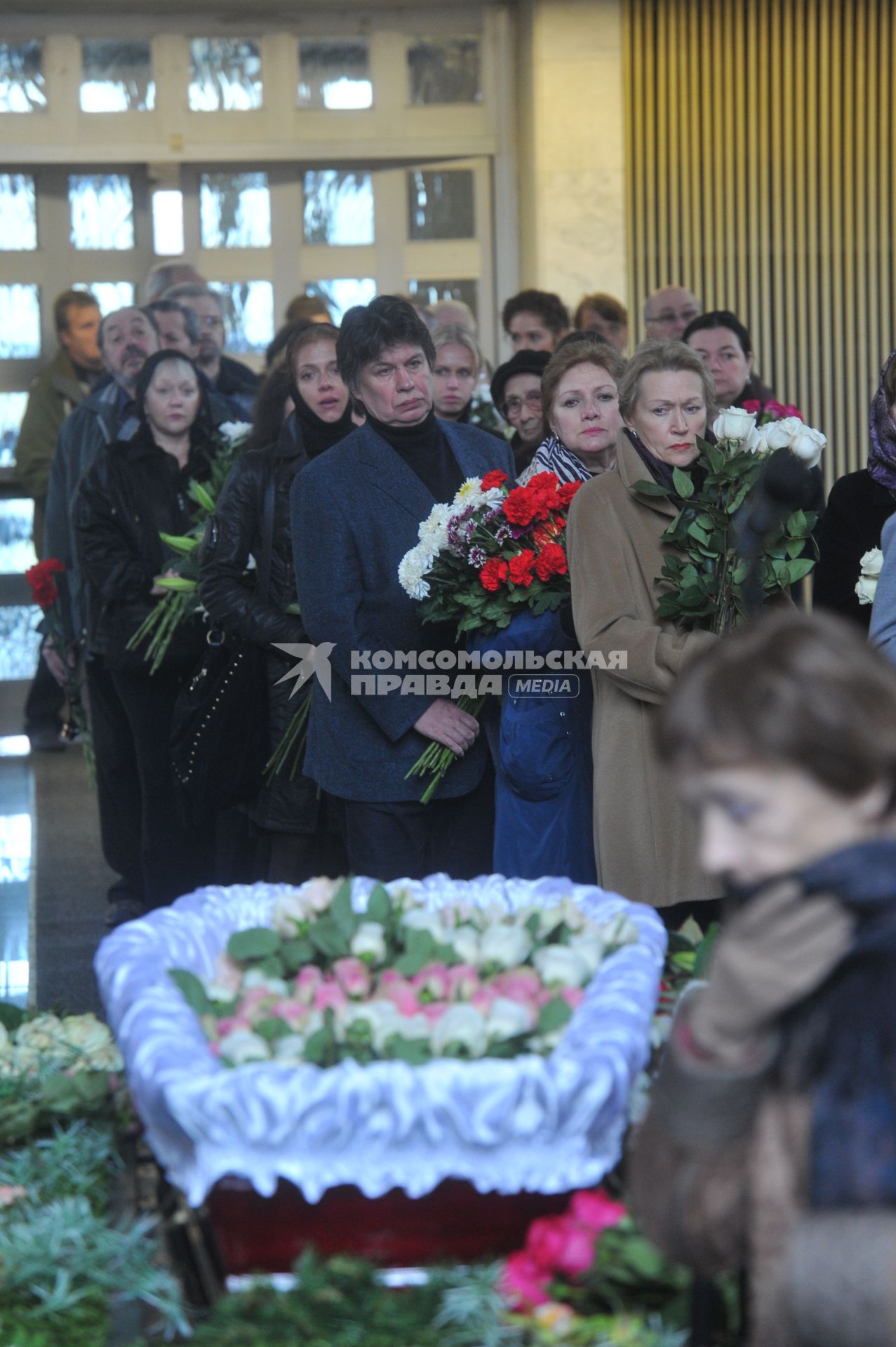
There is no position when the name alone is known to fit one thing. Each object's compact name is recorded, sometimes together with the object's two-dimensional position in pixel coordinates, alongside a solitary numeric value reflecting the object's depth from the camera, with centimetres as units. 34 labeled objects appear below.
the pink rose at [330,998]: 899
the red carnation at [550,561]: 1079
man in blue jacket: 1089
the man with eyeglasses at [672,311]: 1309
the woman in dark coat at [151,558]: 1187
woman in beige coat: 1068
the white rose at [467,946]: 949
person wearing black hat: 1212
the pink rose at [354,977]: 922
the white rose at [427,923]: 954
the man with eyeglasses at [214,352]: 1289
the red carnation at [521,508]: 1077
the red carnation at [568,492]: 1085
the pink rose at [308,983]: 916
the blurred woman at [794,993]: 618
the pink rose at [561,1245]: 805
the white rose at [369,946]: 949
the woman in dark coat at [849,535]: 1124
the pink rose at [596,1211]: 822
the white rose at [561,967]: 935
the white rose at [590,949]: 947
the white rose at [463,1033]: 856
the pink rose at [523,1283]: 804
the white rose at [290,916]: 956
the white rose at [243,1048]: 846
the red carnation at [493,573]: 1075
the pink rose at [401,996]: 896
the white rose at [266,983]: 934
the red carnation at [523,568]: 1078
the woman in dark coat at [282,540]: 1141
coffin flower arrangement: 802
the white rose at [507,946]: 948
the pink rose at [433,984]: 926
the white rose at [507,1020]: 866
